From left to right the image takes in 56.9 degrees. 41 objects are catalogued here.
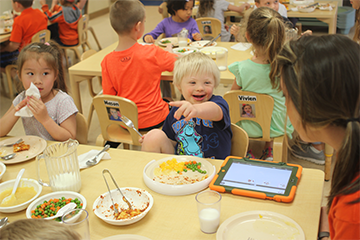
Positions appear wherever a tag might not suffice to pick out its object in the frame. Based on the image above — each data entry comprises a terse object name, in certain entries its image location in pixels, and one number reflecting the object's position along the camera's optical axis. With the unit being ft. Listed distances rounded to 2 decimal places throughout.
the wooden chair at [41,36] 12.93
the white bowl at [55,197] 3.67
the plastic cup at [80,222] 2.93
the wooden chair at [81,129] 6.22
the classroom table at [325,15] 14.06
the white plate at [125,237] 3.21
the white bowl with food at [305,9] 14.74
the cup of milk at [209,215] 3.23
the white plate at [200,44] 10.13
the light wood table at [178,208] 3.30
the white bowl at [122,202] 3.51
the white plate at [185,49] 9.34
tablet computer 3.69
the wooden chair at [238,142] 5.23
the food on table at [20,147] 5.02
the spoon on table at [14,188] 3.92
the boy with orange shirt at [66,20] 15.64
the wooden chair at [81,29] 15.70
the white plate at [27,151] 4.78
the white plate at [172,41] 10.42
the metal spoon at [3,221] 3.41
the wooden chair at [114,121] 6.50
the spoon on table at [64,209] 3.51
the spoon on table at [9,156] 4.79
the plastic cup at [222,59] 8.33
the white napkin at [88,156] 4.65
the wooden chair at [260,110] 6.56
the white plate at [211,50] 9.38
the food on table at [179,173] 4.05
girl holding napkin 5.52
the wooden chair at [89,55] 9.58
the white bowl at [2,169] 4.38
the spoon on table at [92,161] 4.59
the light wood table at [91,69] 8.66
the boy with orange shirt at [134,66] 7.57
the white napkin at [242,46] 9.81
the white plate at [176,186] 3.84
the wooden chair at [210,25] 12.94
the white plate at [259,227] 3.14
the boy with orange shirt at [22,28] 13.08
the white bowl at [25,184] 4.07
